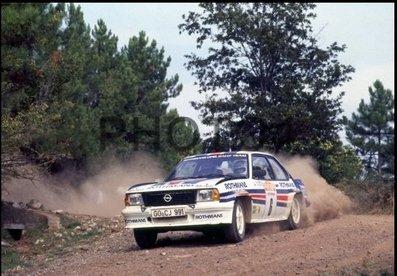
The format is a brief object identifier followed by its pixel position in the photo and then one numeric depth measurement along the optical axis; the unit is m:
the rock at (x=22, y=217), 18.50
